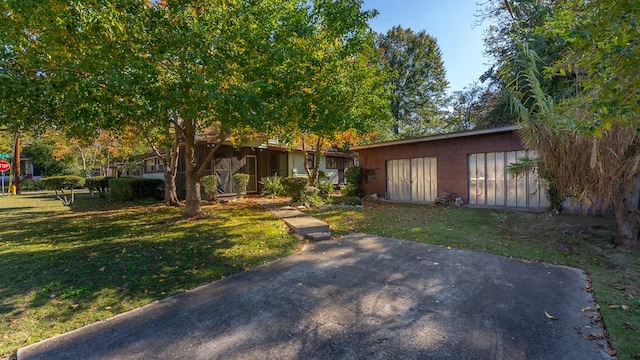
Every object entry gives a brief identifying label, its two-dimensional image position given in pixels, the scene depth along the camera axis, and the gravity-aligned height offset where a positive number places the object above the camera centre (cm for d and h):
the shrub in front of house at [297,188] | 1269 -49
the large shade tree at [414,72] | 2977 +1008
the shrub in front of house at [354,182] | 1591 -35
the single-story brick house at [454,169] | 1072 +20
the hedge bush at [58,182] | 1659 -5
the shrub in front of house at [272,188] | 1616 -61
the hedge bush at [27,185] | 2734 -37
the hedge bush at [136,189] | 1440 -45
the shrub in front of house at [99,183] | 1692 -17
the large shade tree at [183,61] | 488 +225
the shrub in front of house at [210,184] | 1395 -29
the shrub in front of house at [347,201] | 1284 -110
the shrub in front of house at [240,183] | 1514 -28
